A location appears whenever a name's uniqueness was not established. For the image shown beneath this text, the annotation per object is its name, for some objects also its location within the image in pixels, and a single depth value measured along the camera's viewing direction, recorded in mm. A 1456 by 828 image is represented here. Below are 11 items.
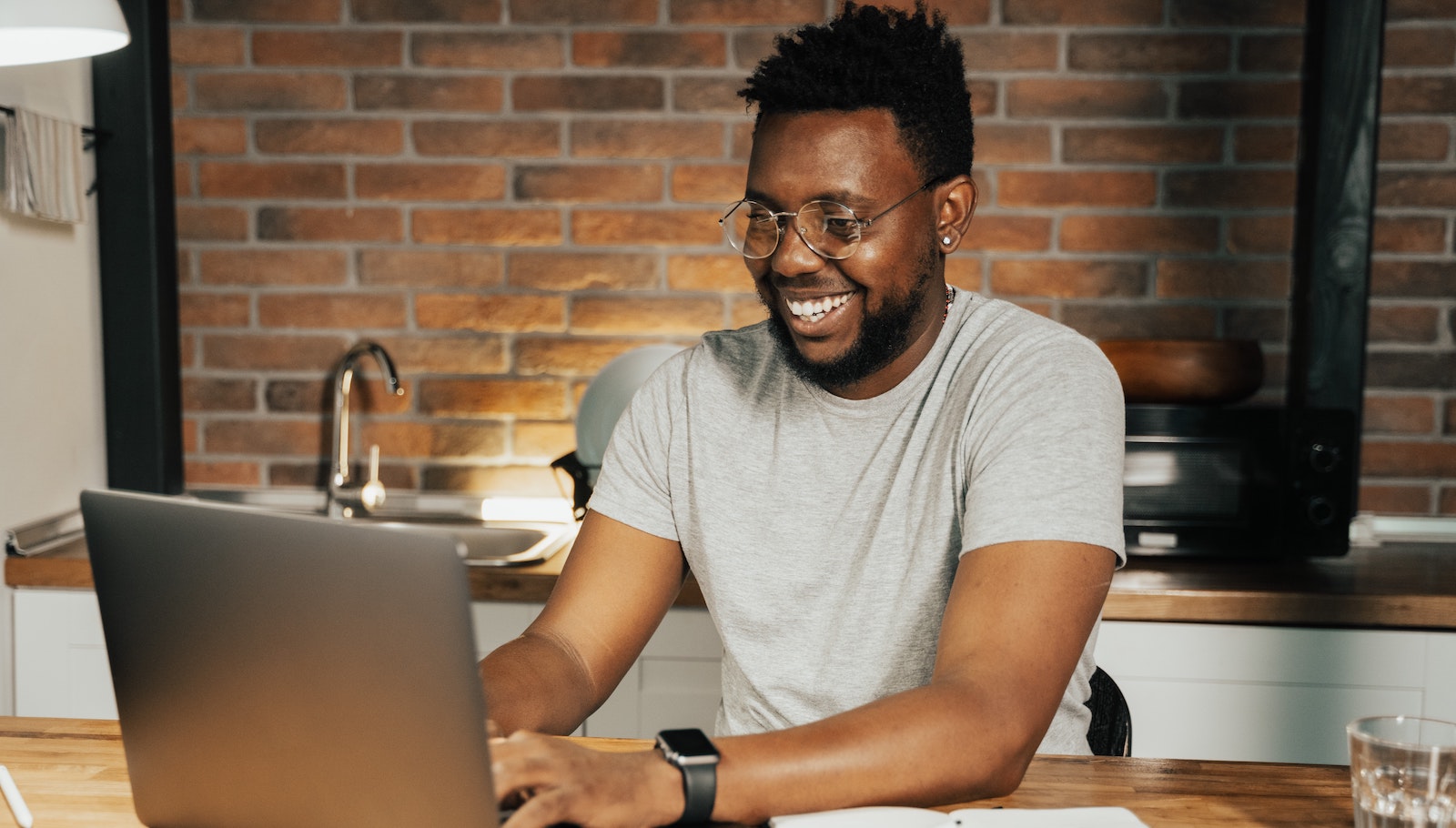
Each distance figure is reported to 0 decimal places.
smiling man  1096
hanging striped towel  1966
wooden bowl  1975
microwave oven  1950
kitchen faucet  2316
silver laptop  685
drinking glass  788
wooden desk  924
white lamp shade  1472
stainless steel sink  2277
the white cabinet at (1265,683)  1795
